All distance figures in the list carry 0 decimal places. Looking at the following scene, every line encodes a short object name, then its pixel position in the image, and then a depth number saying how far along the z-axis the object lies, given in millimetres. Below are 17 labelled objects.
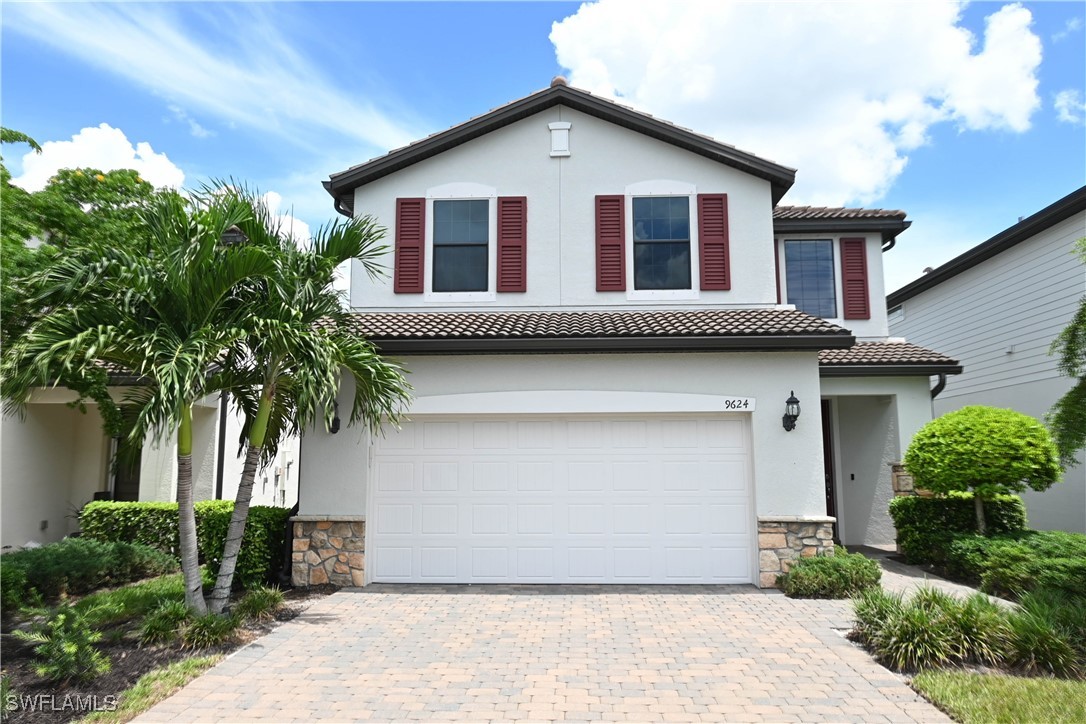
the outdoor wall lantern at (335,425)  9938
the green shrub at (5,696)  4868
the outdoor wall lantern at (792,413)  9570
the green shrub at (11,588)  8156
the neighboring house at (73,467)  11633
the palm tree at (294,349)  7492
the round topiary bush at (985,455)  9820
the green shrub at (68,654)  5469
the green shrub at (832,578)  8883
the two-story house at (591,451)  9711
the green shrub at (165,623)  6816
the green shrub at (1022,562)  8289
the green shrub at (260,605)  7809
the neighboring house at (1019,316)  13398
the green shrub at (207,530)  9211
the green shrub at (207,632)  6805
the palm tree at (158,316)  6543
